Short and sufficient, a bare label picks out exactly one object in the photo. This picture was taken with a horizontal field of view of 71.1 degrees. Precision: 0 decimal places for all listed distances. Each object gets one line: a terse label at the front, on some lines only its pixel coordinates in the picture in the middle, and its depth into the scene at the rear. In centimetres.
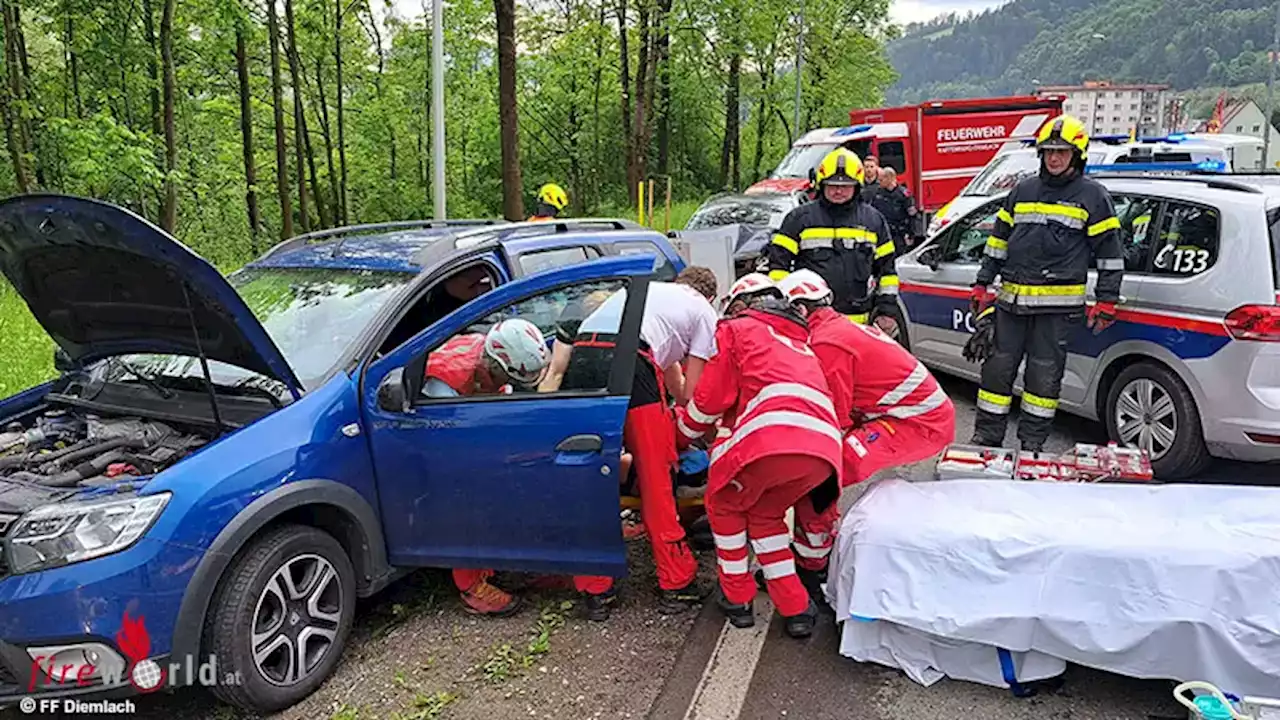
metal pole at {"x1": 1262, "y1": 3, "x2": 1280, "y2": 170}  2320
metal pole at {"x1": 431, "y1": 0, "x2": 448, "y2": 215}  1082
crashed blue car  291
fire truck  1808
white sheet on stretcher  285
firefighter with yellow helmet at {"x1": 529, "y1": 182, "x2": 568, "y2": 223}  862
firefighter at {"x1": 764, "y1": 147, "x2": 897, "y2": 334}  596
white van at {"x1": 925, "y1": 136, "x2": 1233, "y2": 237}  1026
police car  459
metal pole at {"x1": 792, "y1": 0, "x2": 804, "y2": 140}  2793
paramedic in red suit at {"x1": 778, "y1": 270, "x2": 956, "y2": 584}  378
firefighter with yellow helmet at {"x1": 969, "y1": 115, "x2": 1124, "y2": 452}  515
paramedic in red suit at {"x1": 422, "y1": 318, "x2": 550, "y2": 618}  368
